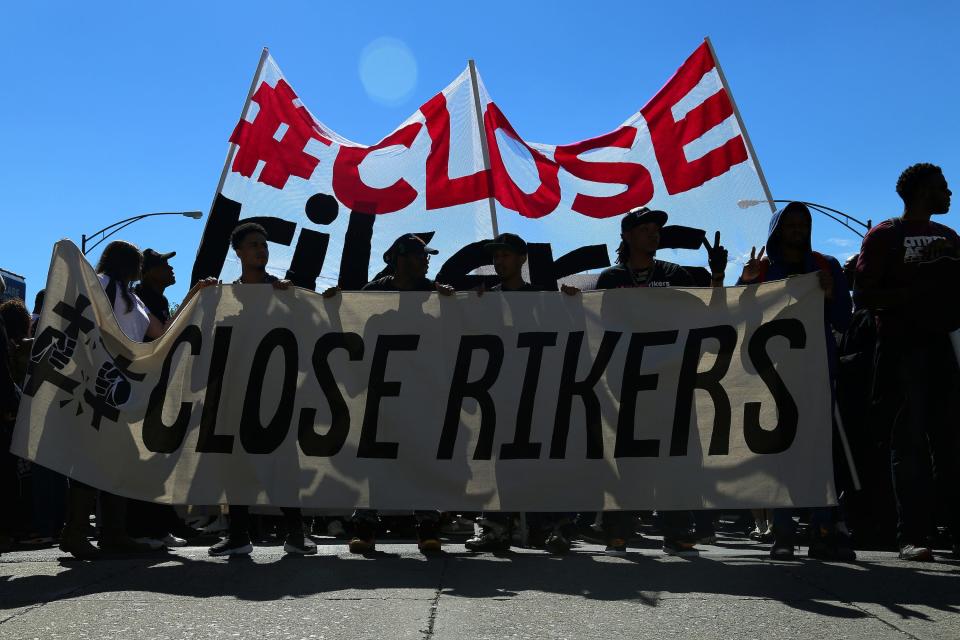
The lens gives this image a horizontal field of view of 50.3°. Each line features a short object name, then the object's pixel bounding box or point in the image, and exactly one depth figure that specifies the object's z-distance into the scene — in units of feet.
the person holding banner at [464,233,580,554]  19.62
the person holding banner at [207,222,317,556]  19.42
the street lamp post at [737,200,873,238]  97.55
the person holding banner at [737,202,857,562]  18.63
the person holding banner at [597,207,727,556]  21.08
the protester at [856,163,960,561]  18.06
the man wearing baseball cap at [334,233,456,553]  19.40
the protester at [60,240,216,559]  20.67
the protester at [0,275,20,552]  20.59
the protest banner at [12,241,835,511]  18.98
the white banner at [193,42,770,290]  29.78
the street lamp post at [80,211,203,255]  93.97
